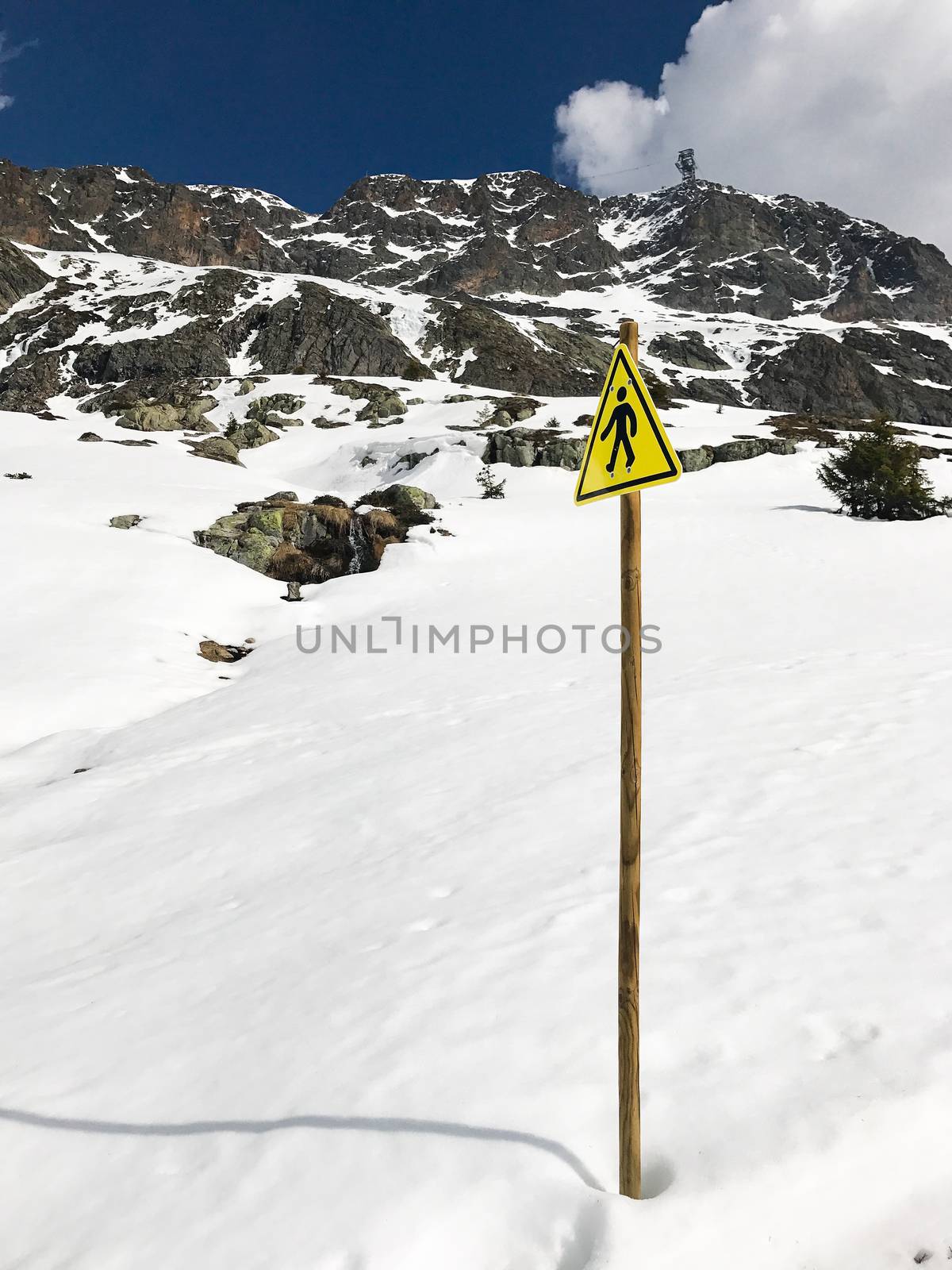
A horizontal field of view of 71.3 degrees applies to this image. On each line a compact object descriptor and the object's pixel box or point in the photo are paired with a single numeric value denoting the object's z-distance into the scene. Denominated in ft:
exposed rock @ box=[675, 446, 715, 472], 122.62
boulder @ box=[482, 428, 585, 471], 126.31
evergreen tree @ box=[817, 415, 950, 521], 76.84
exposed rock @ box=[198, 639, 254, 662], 50.37
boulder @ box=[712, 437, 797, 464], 125.90
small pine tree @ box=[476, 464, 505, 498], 107.45
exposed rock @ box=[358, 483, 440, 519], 91.25
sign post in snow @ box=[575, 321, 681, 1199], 7.88
